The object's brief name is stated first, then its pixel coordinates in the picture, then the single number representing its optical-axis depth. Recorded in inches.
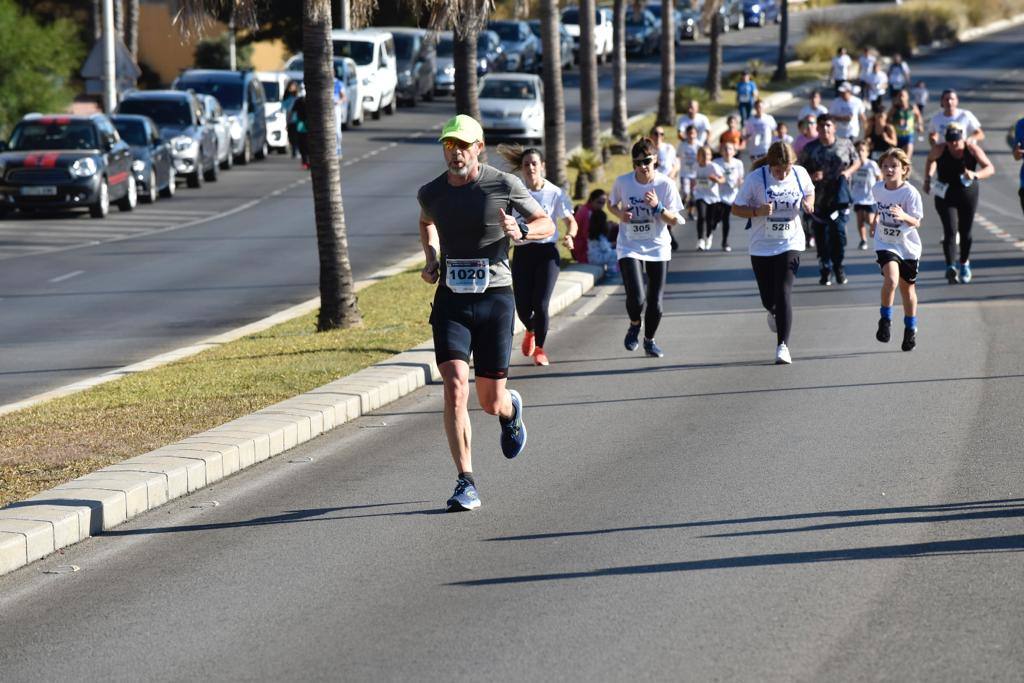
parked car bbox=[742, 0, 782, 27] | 3683.6
